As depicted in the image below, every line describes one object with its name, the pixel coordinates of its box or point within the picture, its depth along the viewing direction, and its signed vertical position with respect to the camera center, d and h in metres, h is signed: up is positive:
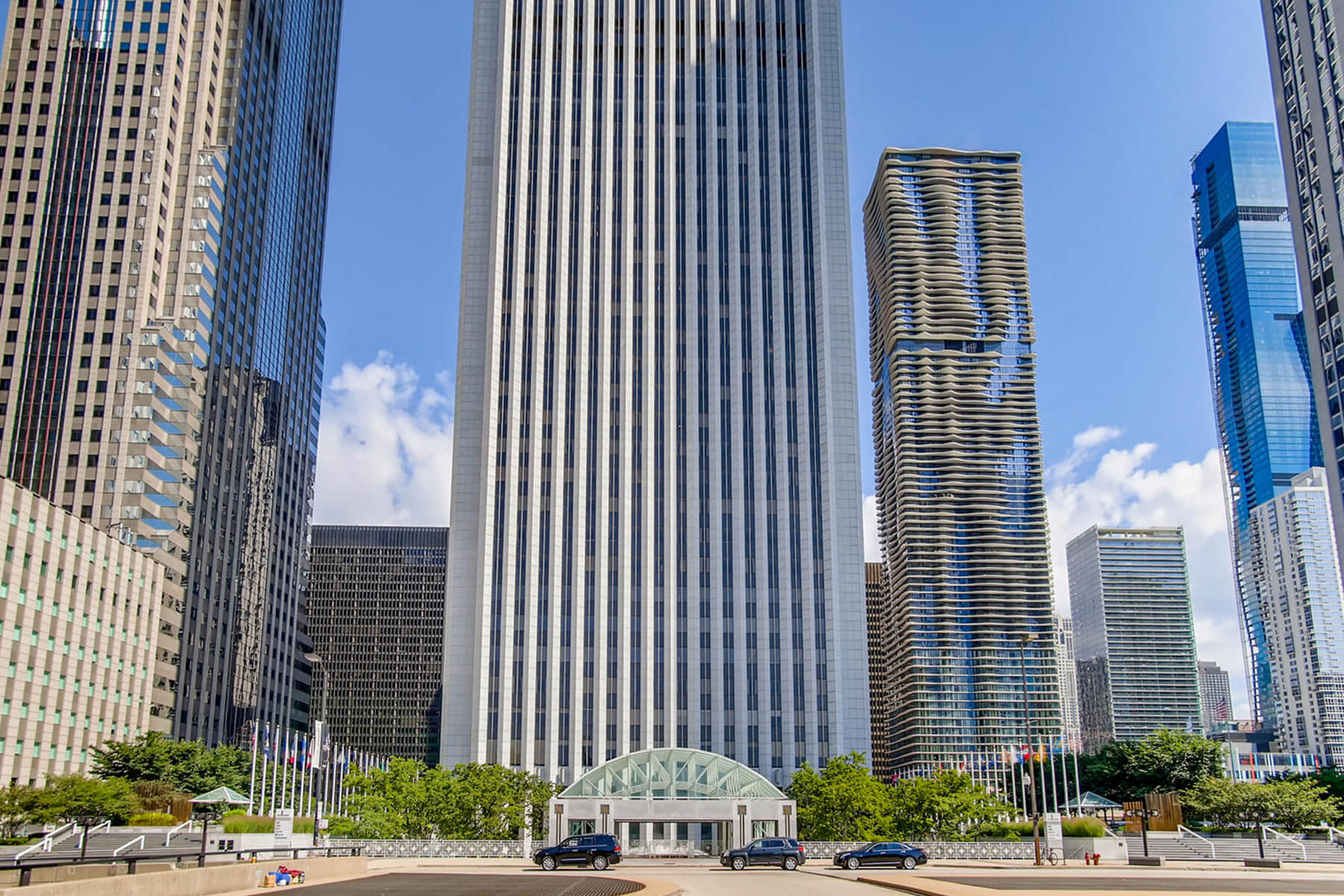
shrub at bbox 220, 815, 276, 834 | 63.16 -4.14
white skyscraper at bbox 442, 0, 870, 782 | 118.94 +35.54
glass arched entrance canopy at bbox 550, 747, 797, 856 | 81.25 -3.72
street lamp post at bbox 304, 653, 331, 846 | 64.41 -3.90
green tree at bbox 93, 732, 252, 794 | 93.38 -1.36
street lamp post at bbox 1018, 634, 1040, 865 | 64.25 -3.30
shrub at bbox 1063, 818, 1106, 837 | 74.44 -5.36
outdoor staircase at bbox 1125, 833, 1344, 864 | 75.69 -7.01
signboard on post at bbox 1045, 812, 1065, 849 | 70.38 -5.32
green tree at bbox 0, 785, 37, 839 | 67.19 -3.35
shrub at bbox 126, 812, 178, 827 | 70.00 -4.25
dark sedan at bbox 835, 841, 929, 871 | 60.44 -5.68
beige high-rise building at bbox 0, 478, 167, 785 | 91.69 +8.95
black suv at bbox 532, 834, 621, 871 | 60.84 -5.47
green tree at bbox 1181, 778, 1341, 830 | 89.62 -4.88
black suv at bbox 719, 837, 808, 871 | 62.84 -5.75
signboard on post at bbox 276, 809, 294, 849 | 54.62 -3.77
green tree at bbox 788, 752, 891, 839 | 78.25 -4.39
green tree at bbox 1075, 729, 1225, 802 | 122.12 -2.49
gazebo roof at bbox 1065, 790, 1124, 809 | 97.38 -5.00
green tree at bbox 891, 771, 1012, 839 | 78.81 -4.44
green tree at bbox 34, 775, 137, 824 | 69.25 -3.18
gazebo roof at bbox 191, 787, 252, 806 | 72.81 -3.09
